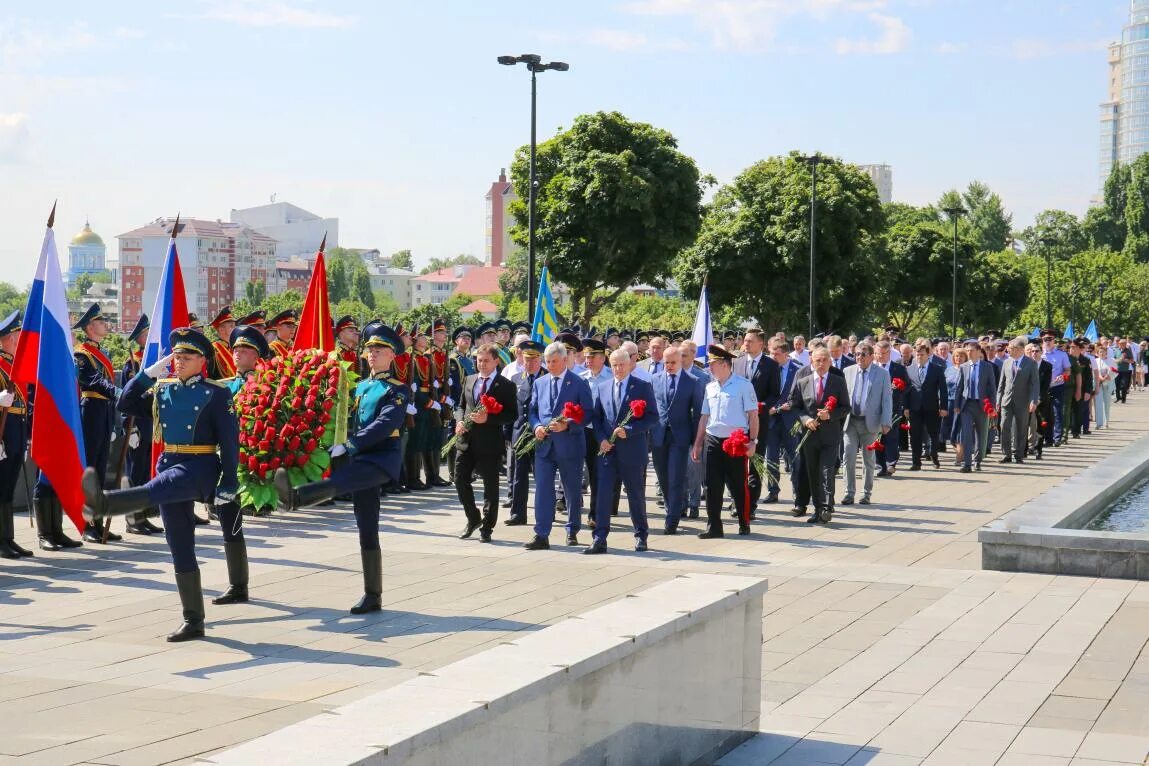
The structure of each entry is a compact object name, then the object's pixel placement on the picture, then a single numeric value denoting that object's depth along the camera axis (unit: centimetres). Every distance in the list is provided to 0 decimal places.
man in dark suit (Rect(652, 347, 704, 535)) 1502
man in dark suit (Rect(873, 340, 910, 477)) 2189
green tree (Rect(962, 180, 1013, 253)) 13388
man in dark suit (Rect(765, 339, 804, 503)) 1791
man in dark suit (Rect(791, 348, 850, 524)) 1584
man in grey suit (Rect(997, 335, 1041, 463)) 2423
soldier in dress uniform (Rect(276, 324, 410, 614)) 1029
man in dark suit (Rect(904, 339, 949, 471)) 2275
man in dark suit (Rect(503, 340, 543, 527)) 1508
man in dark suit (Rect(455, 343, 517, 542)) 1441
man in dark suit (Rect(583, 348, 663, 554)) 1360
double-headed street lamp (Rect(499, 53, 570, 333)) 3091
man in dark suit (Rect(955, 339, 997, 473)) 2216
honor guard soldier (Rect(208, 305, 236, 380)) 1448
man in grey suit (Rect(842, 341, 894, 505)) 1772
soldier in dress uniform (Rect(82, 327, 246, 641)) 934
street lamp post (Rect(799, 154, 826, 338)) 4914
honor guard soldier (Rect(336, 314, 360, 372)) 1761
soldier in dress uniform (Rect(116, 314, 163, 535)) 1446
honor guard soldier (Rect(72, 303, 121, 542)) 1405
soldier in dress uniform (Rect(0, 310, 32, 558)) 1277
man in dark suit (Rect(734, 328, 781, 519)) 1766
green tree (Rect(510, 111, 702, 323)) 4650
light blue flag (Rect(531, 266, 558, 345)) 2291
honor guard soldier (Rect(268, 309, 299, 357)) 1755
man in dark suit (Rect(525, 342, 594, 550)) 1362
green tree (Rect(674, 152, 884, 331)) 5441
